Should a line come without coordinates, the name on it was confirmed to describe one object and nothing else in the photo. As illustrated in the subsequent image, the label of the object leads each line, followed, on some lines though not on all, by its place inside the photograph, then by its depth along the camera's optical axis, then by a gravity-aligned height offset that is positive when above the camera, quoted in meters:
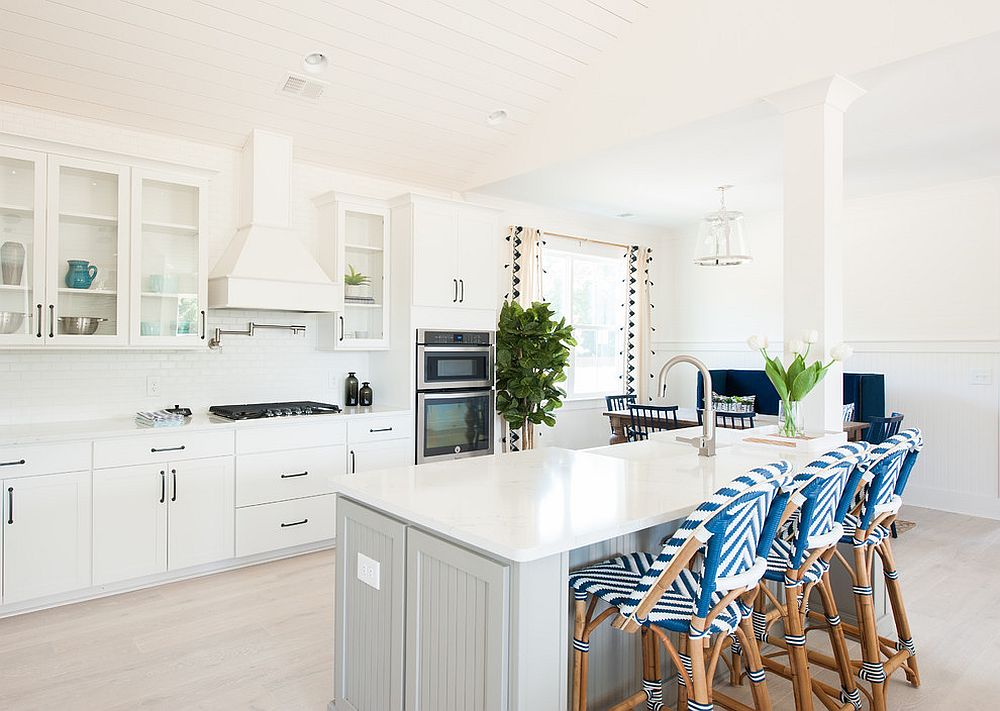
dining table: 5.18 -0.49
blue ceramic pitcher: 3.84 +0.47
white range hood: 4.35 +0.69
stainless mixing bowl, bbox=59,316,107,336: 3.81 +0.18
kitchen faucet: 2.96 -0.27
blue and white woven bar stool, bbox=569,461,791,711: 1.84 -0.67
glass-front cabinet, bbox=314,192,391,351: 4.93 +0.71
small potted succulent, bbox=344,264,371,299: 5.03 +0.56
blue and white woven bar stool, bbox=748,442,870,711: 2.28 -0.71
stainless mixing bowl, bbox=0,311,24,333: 3.64 +0.18
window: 6.95 +0.60
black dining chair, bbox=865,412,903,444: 4.84 -0.46
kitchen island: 1.75 -0.62
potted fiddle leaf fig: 5.67 -0.01
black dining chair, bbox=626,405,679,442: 5.50 -0.47
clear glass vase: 3.35 -0.28
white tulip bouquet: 3.28 -0.06
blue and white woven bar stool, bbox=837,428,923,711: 2.61 -0.74
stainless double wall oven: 5.10 -0.27
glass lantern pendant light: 5.48 +1.00
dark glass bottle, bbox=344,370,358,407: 5.27 -0.26
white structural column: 3.41 +0.71
